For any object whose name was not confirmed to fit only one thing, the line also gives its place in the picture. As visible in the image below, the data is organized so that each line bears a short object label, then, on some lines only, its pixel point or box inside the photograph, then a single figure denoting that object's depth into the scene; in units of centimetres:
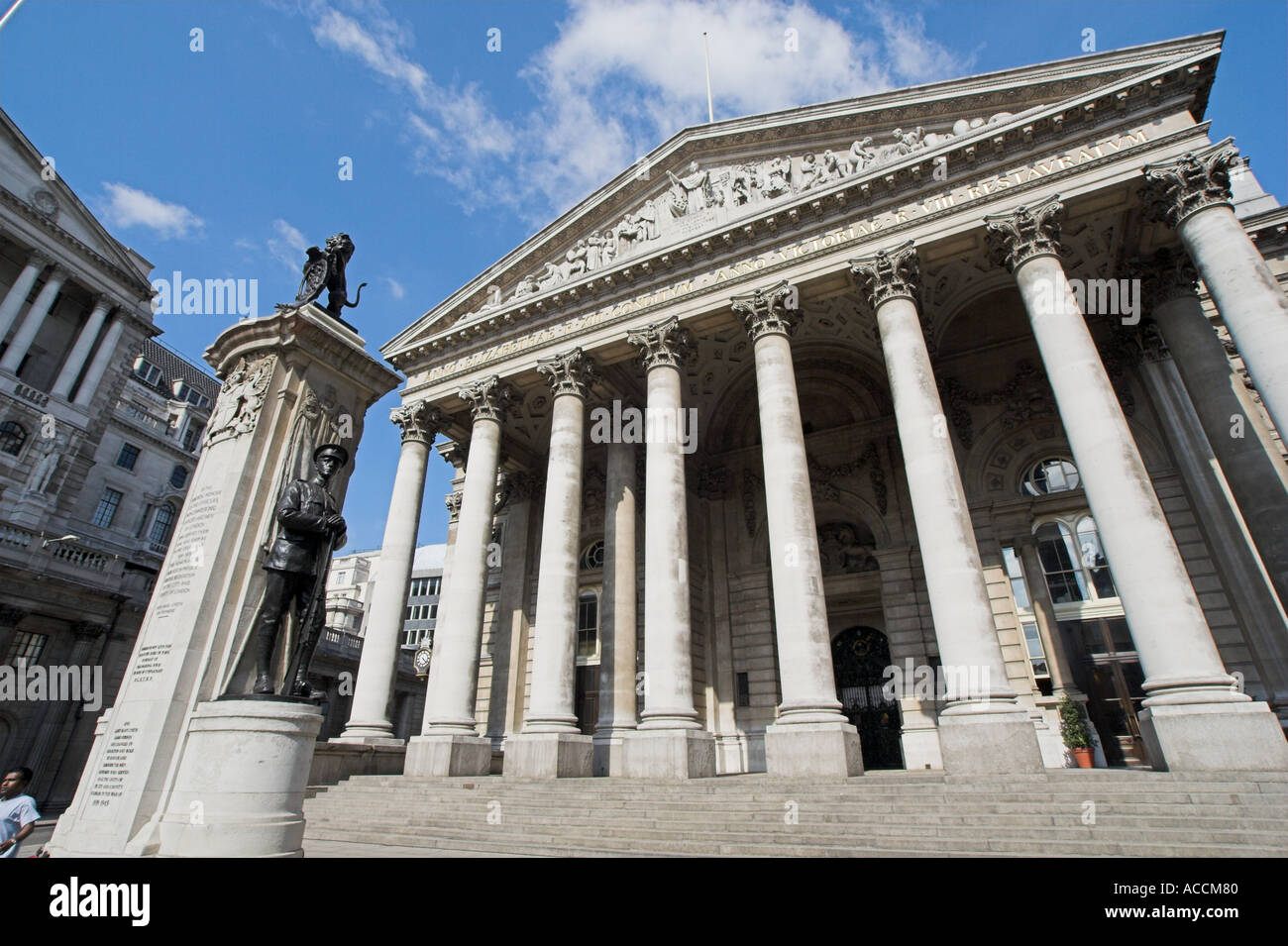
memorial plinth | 540
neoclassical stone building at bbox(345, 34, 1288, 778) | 1235
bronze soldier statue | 578
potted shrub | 1524
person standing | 575
